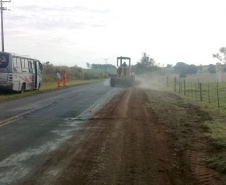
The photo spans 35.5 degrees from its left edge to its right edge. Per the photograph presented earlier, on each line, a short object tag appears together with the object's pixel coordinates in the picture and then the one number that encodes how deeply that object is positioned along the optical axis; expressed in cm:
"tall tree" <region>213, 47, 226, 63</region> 6912
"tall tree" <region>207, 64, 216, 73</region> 9384
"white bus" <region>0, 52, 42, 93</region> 2508
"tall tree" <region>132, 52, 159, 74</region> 7019
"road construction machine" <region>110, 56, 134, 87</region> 4319
